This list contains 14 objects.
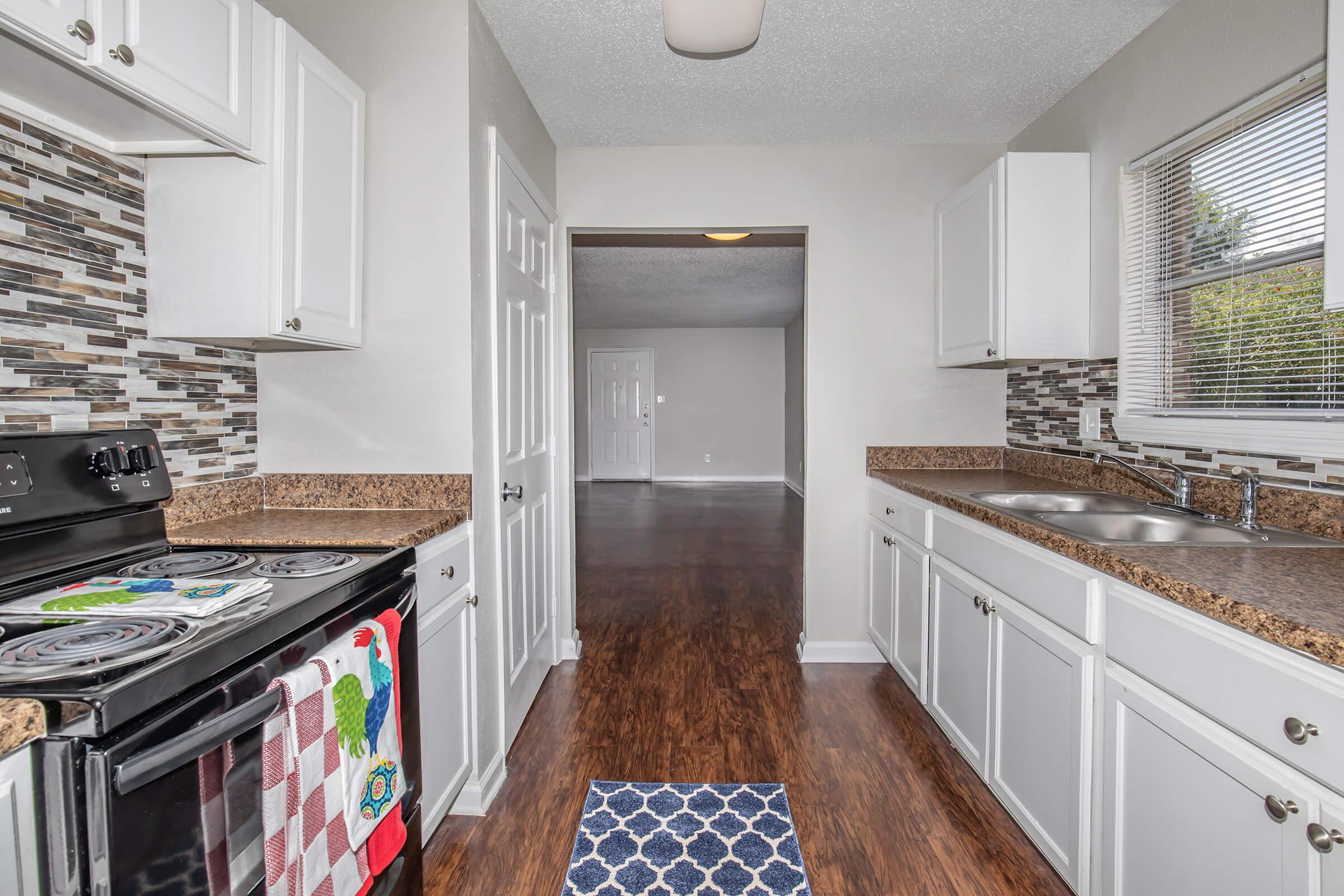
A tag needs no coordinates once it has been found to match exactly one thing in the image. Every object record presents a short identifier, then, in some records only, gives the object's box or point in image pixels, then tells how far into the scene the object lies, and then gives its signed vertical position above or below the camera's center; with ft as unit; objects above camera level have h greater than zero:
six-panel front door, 33.17 +0.24
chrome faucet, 6.25 -0.70
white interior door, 7.43 -0.16
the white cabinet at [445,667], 5.53 -2.13
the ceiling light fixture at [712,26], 5.08 +3.04
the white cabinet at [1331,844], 3.00 -1.91
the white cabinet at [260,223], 5.10 +1.54
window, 5.41 +1.15
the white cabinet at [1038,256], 7.99 +1.89
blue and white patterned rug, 5.62 -3.80
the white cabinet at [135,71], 3.61 +2.05
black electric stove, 2.52 -1.04
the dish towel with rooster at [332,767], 3.37 -1.88
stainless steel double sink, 5.21 -0.95
